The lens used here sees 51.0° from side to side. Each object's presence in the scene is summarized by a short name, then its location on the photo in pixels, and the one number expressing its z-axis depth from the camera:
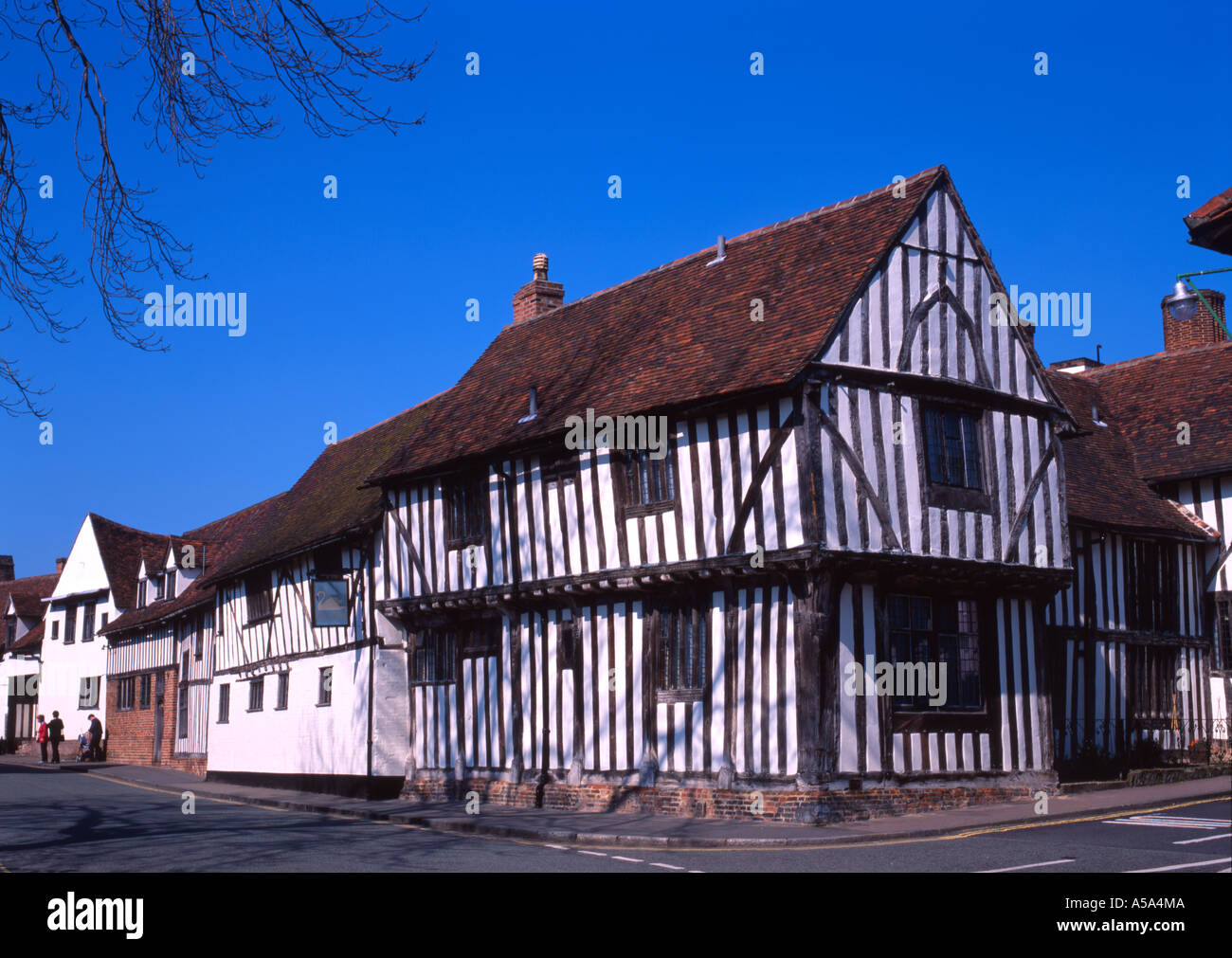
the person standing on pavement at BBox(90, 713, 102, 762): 42.50
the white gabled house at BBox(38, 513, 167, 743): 45.97
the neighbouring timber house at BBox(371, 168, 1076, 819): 16.22
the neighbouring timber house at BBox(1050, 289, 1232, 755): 22.77
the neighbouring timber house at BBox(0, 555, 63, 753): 53.53
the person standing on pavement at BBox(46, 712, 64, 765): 40.16
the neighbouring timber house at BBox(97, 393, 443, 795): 22.83
